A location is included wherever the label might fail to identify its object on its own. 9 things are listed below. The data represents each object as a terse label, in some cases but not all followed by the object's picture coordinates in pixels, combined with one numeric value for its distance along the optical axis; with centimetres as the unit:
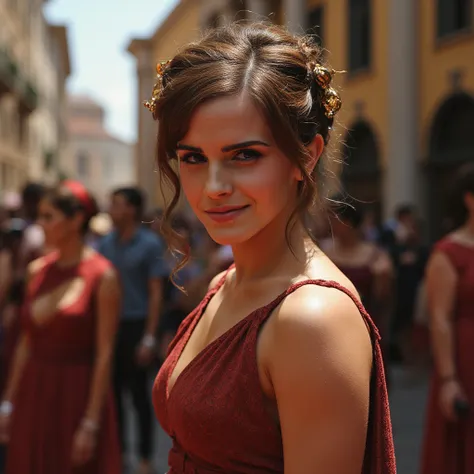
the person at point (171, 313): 909
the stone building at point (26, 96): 3039
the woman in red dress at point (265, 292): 158
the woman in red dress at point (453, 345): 438
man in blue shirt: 653
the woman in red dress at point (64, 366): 425
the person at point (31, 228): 596
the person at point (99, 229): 908
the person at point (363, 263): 594
